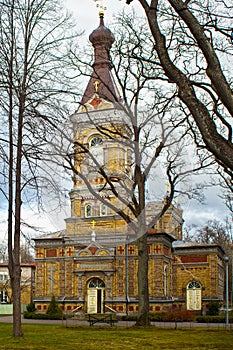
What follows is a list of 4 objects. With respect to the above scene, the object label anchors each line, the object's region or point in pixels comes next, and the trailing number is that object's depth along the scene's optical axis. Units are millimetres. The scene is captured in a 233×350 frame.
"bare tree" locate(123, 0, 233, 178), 8523
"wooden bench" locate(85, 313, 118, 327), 25203
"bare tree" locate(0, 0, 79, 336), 14866
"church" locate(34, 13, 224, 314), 38781
